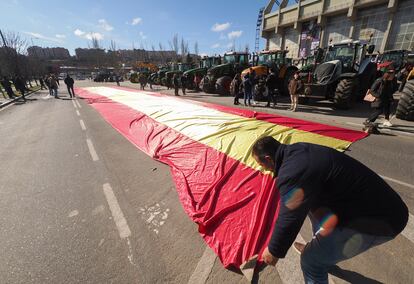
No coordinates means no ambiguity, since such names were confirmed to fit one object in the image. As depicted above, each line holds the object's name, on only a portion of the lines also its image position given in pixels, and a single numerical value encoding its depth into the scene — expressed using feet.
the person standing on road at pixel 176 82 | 57.23
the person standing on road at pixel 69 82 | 59.07
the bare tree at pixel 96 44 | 275.59
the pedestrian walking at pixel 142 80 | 77.17
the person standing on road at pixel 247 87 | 37.45
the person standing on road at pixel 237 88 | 39.66
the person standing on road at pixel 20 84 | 60.57
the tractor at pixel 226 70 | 55.88
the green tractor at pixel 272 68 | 40.06
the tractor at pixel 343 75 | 29.89
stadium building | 75.00
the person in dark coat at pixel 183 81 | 61.05
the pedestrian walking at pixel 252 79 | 38.04
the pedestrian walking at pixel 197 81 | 65.67
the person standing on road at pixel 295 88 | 31.68
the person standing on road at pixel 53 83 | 63.00
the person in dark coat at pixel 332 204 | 4.71
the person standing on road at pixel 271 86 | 36.88
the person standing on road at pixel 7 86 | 59.41
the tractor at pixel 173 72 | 81.05
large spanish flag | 8.76
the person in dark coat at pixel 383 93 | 20.66
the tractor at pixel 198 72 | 67.41
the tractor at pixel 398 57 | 58.59
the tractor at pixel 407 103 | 23.18
